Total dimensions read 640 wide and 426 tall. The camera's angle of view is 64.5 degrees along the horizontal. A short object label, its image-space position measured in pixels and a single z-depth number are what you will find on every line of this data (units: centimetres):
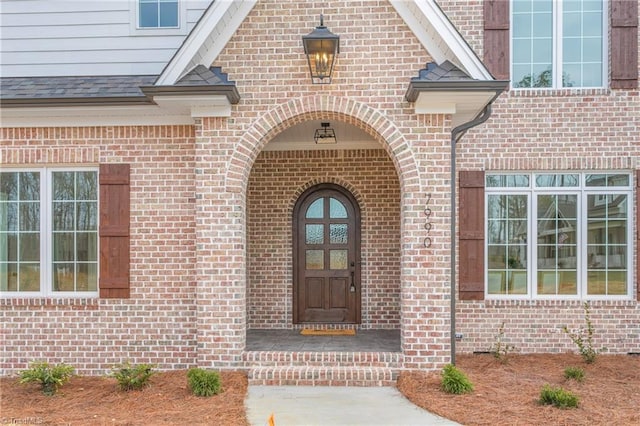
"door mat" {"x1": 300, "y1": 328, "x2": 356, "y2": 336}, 797
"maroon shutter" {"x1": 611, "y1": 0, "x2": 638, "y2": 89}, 761
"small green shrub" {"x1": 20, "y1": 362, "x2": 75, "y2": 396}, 588
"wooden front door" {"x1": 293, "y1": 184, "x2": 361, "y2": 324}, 861
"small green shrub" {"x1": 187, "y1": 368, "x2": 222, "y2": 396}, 568
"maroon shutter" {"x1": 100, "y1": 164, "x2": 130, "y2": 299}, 682
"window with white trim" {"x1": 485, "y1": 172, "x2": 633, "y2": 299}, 778
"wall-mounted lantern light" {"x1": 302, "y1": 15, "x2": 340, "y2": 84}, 580
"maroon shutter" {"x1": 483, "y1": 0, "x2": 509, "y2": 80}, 775
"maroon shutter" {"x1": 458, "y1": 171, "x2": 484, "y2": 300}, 773
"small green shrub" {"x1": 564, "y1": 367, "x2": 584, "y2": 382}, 636
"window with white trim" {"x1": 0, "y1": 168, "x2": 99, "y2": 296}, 704
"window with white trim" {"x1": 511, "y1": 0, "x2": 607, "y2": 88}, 784
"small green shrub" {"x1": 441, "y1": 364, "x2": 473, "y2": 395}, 571
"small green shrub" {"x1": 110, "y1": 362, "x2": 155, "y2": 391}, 595
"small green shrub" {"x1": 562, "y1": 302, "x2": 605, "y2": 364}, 730
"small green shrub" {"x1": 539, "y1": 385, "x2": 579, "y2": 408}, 529
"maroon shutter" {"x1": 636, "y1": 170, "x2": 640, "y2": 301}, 764
